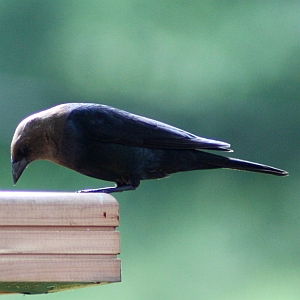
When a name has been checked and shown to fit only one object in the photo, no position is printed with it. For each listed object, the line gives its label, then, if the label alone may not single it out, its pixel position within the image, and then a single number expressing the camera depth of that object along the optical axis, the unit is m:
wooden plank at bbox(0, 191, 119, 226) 4.95
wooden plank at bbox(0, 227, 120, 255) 4.90
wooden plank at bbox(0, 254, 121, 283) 4.86
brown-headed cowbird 7.47
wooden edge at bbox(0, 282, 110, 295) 5.05
